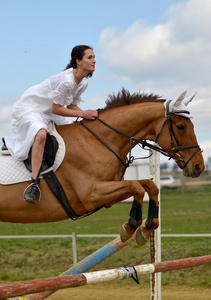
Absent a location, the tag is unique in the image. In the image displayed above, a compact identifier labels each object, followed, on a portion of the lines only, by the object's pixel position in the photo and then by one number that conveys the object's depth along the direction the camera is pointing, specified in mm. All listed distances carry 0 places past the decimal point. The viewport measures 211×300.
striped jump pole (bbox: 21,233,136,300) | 10336
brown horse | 9023
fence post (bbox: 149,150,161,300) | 11937
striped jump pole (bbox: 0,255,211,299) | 6547
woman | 9242
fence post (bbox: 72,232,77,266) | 18047
